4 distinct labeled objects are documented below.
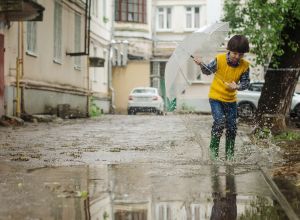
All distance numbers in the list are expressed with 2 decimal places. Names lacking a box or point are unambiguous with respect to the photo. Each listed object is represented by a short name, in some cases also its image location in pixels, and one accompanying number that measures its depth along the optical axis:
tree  13.23
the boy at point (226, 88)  7.67
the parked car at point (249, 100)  27.42
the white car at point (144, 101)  34.47
